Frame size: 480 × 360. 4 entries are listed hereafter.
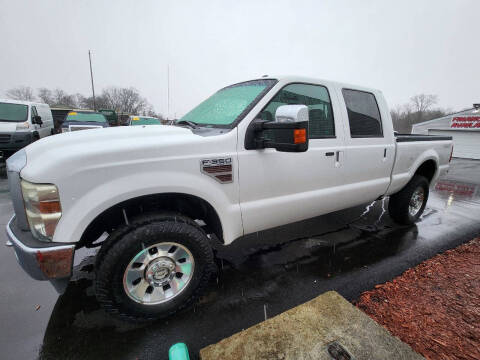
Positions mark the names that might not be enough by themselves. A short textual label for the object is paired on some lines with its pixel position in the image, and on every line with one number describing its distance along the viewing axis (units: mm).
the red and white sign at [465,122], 16312
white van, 8047
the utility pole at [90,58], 29328
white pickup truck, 1565
